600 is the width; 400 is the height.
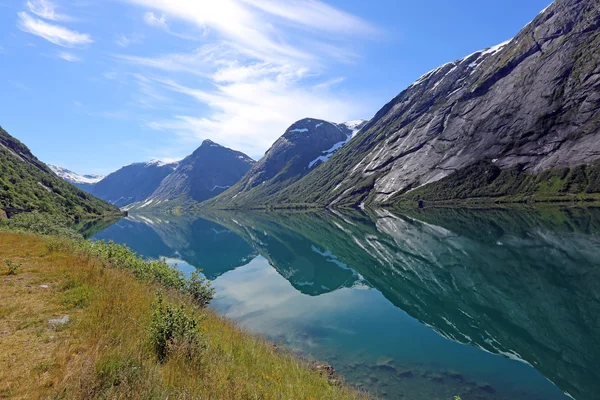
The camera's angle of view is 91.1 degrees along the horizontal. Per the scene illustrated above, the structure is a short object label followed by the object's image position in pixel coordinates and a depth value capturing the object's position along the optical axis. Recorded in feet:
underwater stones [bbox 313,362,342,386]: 44.92
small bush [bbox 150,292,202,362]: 27.68
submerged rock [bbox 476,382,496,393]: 53.71
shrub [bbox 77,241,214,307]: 68.18
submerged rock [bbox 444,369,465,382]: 57.74
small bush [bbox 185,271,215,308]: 70.95
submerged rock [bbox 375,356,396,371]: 63.26
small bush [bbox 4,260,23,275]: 51.48
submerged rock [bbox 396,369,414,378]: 59.67
